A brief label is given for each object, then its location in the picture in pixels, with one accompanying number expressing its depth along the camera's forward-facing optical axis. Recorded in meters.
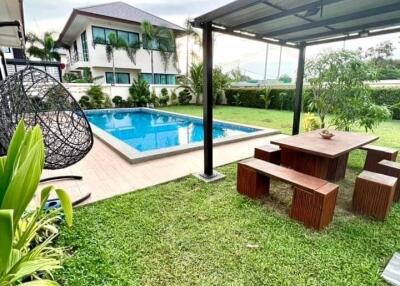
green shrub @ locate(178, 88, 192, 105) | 18.22
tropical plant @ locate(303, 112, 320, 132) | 7.01
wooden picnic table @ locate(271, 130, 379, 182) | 3.64
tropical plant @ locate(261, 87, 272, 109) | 15.06
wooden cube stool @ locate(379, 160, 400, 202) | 3.43
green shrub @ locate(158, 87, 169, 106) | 17.39
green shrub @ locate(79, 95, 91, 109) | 14.14
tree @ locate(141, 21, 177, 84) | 17.92
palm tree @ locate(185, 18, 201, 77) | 19.18
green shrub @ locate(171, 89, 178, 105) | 17.98
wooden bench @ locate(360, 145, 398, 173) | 4.07
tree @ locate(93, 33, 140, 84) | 17.66
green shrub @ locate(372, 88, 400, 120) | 10.74
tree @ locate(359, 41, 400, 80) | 19.25
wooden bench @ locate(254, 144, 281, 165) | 4.37
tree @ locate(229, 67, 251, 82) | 18.43
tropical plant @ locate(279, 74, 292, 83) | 23.62
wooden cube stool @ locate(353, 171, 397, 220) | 2.90
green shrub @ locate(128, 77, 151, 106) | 15.99
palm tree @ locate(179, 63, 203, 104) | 16.55
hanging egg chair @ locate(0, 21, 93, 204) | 3.23
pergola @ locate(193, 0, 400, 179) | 3.46
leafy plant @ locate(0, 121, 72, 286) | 1.08
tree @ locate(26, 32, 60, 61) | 21.64
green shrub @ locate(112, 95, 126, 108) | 15.57
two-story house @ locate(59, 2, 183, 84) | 17.36
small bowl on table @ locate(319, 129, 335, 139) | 4.18
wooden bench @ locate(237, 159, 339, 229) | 2.74
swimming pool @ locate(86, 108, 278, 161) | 6.58
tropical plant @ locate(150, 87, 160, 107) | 16.78
